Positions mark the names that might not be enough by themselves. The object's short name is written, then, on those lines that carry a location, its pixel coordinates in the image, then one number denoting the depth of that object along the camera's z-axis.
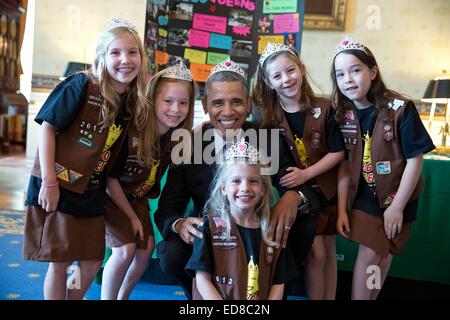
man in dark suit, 1.76
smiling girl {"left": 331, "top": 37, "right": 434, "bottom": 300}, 1.80
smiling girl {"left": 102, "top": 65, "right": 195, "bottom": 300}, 1.82
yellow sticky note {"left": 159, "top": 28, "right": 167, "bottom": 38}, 3.33
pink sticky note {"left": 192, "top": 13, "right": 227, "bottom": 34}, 3.34
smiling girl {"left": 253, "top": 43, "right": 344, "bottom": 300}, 1.85
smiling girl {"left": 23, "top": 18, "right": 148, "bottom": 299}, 1.64
